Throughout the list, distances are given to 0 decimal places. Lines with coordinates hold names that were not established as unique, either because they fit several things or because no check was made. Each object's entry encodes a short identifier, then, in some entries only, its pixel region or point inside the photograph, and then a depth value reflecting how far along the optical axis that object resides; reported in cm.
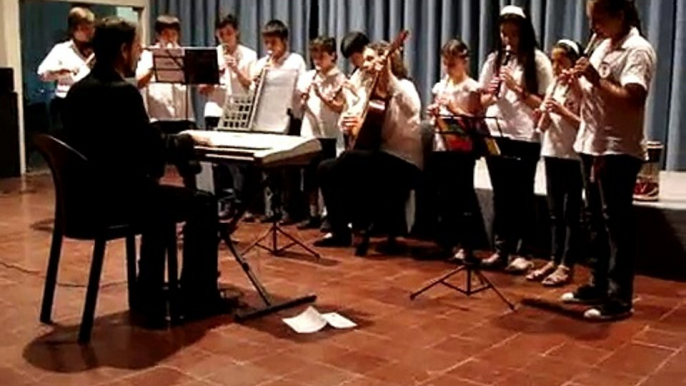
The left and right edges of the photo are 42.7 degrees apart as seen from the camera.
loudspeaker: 804
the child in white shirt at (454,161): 495
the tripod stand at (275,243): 535
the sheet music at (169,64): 525
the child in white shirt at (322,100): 576
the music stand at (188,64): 520
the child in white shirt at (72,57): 599
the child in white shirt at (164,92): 604
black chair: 354
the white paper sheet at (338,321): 388
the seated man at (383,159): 516
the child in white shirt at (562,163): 434
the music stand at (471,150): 411
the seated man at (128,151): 354
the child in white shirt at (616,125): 366
